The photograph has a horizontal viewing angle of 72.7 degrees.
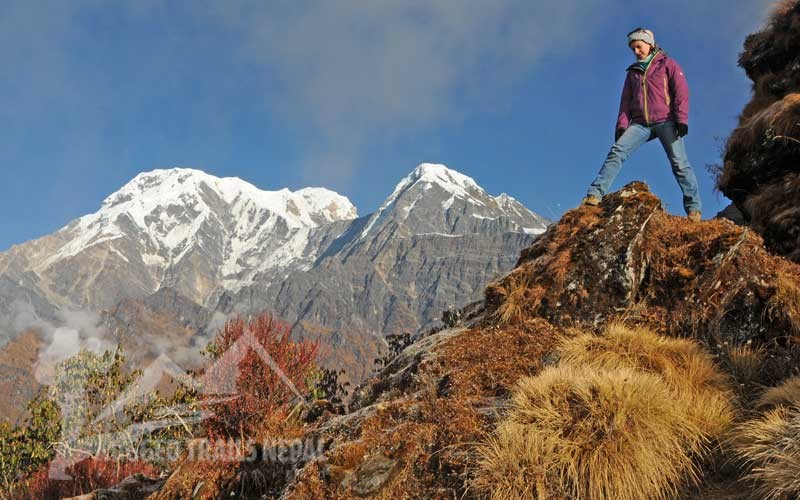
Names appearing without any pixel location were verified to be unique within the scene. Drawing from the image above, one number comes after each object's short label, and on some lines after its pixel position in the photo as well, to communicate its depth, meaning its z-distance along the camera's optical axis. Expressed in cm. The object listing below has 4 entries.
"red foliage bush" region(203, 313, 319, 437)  925
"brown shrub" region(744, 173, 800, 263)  912
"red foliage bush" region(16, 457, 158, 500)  1387
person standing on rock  937
